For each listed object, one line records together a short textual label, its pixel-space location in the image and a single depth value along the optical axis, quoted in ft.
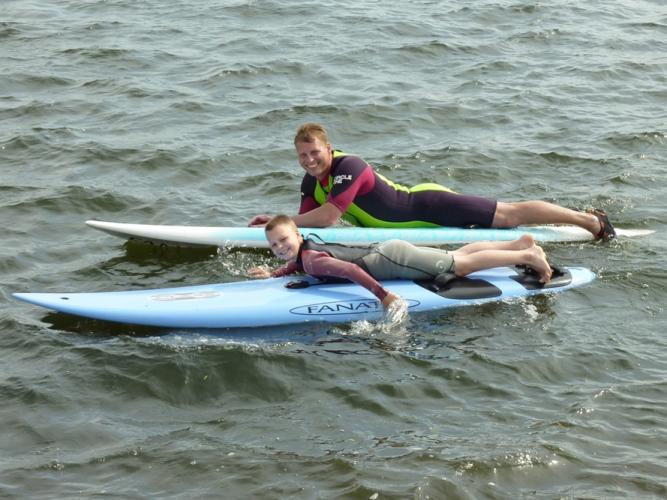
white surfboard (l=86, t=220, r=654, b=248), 52.47
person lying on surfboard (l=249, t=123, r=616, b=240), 50.83
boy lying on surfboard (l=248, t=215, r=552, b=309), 44.24
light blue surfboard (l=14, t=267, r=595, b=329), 43.96
